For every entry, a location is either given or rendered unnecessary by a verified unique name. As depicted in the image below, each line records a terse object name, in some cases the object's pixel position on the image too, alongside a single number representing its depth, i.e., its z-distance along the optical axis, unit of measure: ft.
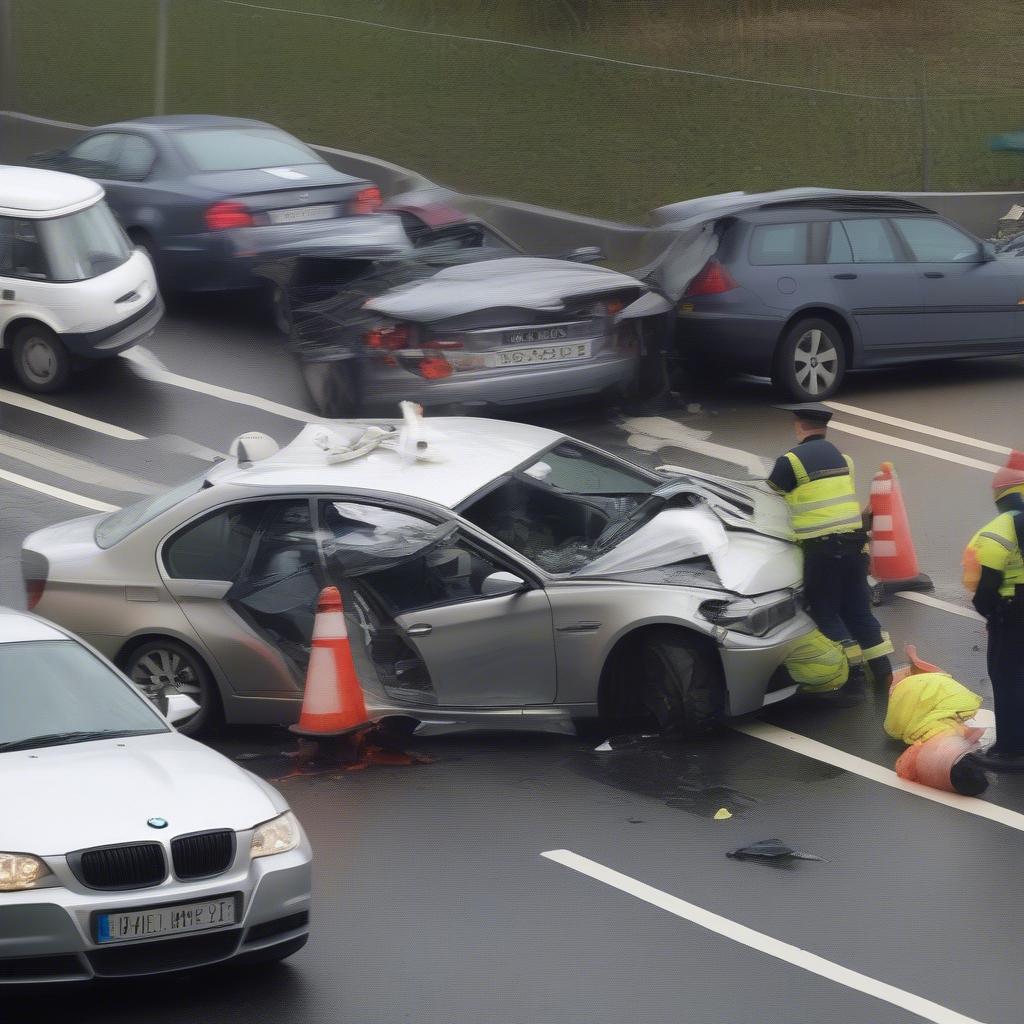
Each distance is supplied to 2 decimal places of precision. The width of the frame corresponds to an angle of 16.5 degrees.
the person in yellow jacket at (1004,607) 53.83
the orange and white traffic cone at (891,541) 71.00
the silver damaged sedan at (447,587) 55.88
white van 94.48
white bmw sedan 36.14
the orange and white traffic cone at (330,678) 56.24
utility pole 177.17
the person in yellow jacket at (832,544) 59.52
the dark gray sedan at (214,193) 101.91
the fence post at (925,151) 141.90
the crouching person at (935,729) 52.60
